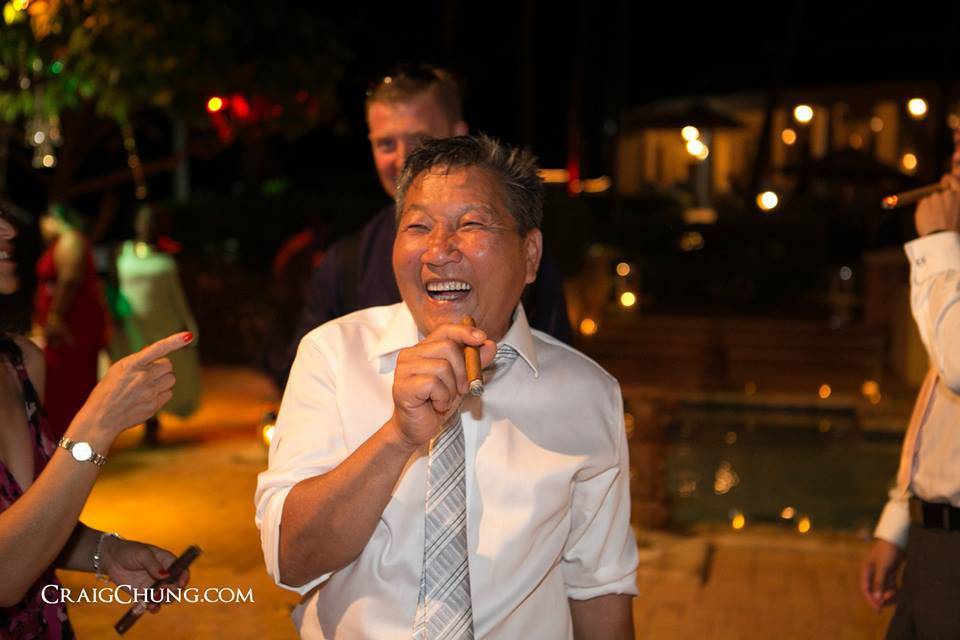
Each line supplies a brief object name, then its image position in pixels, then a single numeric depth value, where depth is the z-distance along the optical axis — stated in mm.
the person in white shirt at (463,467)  2113
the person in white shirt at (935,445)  2811
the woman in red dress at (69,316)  7848
